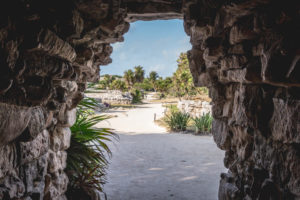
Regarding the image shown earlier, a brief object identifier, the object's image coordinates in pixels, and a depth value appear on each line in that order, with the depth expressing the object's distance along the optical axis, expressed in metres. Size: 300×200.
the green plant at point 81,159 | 2.93
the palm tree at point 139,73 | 45.75
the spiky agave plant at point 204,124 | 10.27
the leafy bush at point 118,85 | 34.12
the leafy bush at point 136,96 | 28.32
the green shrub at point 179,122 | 11.02
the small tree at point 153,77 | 45.75
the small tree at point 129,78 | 42.97
